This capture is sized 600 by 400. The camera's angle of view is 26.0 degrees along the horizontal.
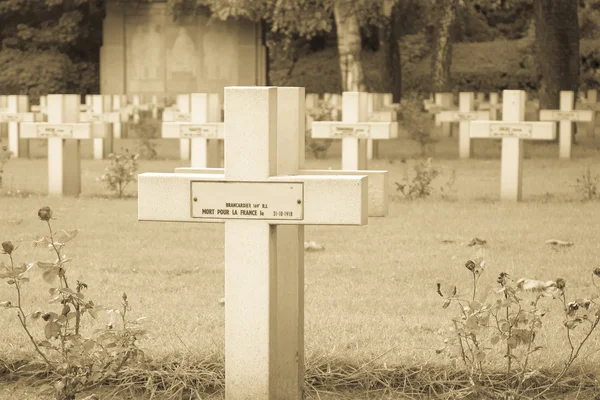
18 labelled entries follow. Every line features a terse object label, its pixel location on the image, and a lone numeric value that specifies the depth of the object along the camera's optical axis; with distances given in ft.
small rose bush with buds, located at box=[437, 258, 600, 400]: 14.44
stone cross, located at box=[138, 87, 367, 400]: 14.28
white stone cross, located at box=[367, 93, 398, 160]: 57.41
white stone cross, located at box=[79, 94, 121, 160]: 64.08
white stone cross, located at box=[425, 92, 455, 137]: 77.82
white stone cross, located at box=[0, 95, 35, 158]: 58.59
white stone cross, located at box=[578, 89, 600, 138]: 76.07
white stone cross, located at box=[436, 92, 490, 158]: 63.21
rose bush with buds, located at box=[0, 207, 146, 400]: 14.48
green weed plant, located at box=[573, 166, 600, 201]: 41.55
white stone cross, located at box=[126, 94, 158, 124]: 84.64
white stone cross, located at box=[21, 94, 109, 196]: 41.57
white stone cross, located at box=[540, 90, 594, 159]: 59.52
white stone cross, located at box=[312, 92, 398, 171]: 42.93
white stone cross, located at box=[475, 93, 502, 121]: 72.47
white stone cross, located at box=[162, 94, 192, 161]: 55.42
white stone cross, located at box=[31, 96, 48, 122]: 60.90
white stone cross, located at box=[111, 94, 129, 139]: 79.24
